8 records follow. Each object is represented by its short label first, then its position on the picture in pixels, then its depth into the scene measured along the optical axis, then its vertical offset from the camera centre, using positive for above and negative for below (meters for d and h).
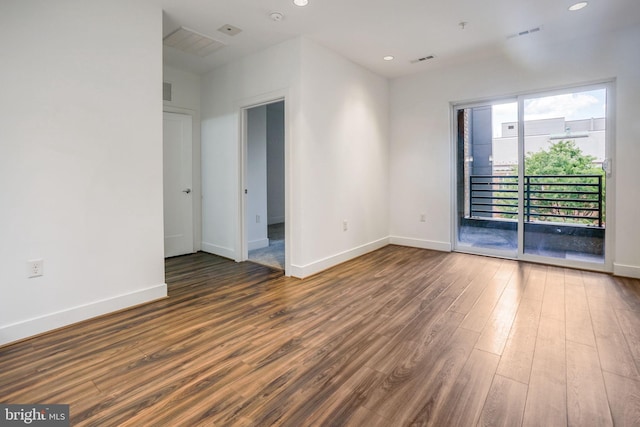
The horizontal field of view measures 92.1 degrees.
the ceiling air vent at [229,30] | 3.10 +1.83
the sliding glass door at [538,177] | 3.56 +0.38
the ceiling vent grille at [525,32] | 3.27 +1.89
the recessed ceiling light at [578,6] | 2.78 +1.83
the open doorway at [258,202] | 4.29 +0.10
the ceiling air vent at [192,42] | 3.25 +1.86
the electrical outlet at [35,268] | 2.13 -0.41
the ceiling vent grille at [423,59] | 4.02 +1.98
